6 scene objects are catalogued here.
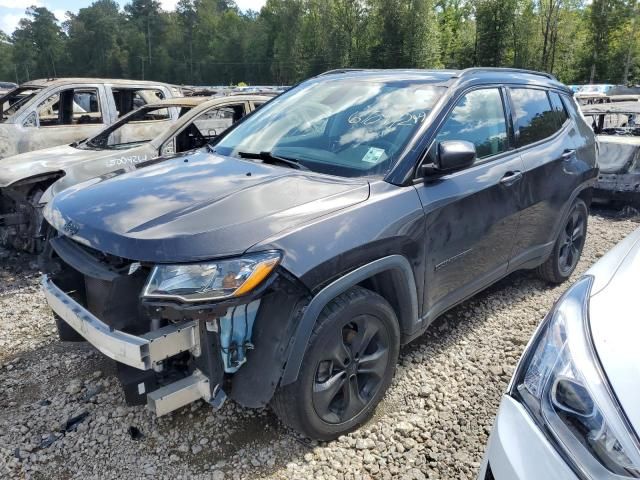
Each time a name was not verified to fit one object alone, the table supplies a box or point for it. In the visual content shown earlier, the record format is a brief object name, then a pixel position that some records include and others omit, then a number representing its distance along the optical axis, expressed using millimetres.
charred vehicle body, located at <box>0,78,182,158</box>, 7230
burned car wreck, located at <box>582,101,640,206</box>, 7043
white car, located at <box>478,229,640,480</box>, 1272
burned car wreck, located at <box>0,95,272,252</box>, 5289
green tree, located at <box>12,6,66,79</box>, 88000
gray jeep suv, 2043
